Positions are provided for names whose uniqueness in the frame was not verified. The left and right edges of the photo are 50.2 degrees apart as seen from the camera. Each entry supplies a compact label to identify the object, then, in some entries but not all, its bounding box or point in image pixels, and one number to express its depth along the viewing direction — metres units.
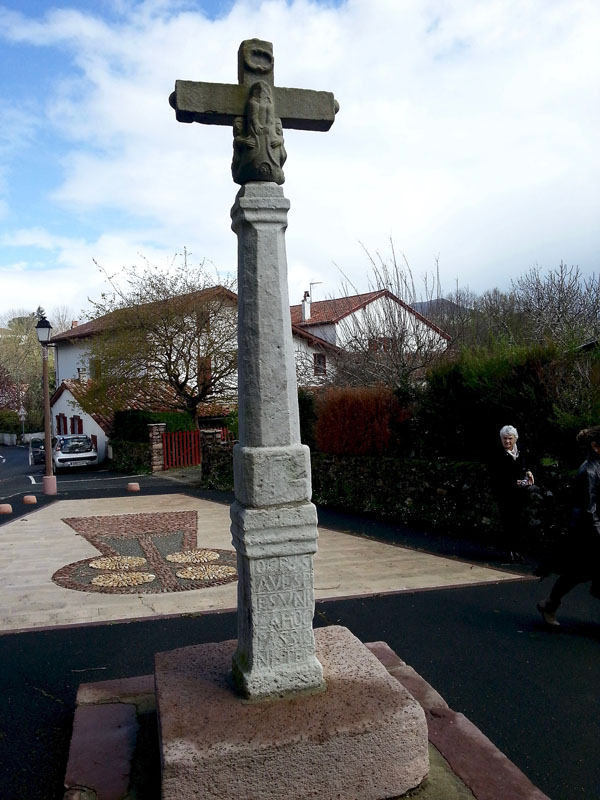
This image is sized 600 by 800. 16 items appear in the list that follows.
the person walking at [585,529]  5.29
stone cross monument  3.33
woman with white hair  7.63
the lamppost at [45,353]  17.36
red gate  24.47
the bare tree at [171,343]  24.19
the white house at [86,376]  21.17
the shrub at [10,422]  53.66
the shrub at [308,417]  15.11
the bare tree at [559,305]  19.19
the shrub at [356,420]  12.31
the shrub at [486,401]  9.18
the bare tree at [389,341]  16.39
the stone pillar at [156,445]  24.17
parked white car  27.83
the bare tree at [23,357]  54.91
